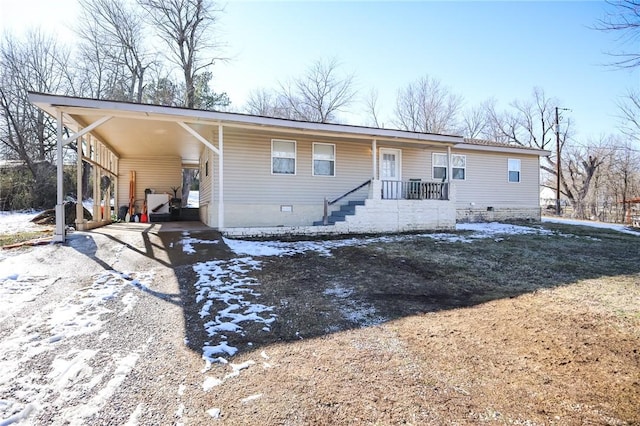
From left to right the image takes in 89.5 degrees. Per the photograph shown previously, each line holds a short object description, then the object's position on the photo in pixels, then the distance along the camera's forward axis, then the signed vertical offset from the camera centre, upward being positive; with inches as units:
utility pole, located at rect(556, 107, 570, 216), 830.1 +90.0
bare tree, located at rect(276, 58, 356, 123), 1056.2 +389.8
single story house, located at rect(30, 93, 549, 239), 326.0 +60.2
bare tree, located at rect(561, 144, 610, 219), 1105.4 +154.5
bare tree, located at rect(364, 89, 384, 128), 1184.8 +373.5
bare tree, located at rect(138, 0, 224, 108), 756.6 +432.2
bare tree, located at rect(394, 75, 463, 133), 1154.7 +377.1
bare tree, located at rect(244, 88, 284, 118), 1080.6 +363.0
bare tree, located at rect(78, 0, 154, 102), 756.0 +396.7
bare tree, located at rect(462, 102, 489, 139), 1333.7 +369.8
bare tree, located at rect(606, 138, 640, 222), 1092.5 +129.8
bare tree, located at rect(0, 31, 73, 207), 756.6 +277.5
